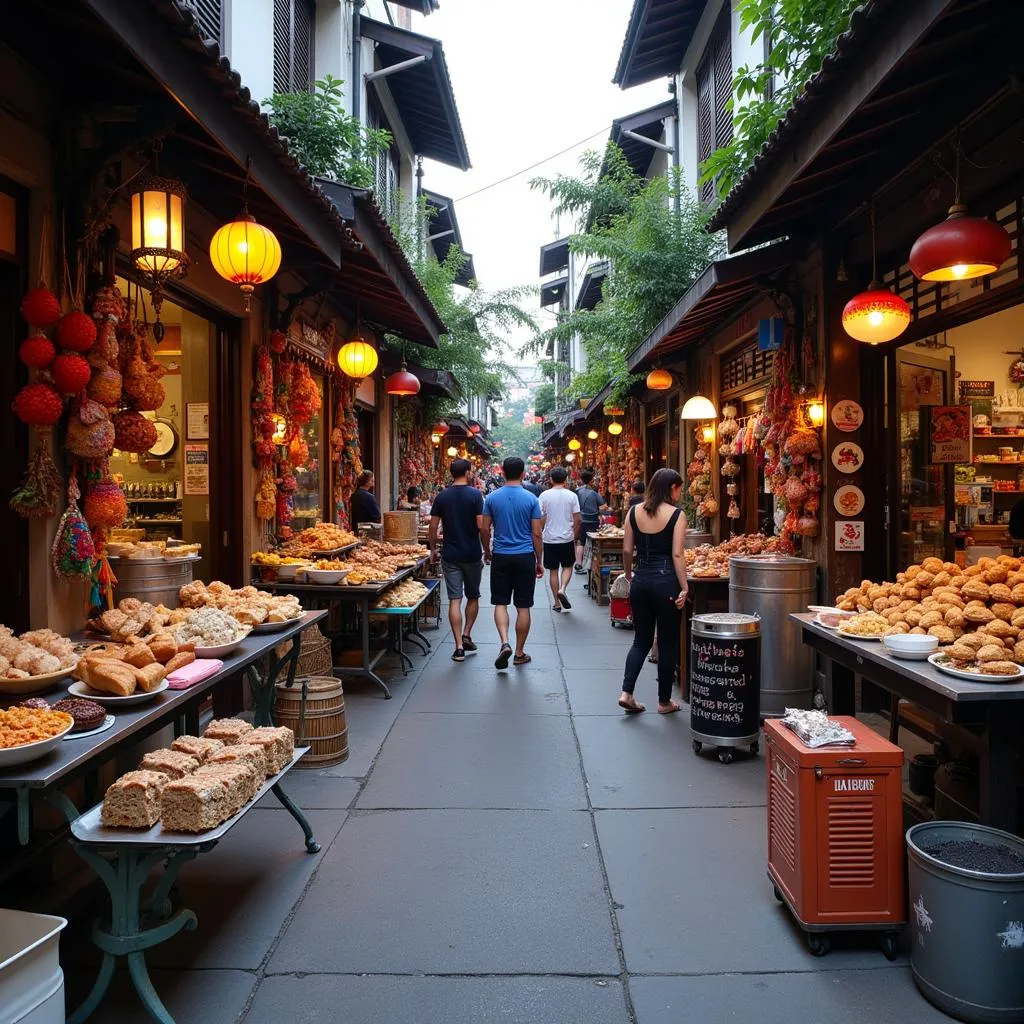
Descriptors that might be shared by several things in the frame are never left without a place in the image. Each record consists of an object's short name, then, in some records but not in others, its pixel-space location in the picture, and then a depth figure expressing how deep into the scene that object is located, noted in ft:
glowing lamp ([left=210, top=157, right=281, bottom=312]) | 16.63
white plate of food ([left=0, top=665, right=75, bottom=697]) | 10.51
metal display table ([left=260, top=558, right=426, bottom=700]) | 24.12
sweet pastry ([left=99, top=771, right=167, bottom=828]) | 9.81
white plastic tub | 6.99
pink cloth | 12.04
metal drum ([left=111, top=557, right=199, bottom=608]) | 15.93
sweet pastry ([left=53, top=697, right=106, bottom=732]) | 9.89
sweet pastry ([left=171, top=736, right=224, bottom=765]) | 11.87
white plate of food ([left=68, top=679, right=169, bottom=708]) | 10.85
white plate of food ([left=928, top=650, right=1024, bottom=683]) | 11.19
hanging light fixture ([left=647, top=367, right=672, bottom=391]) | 40.60
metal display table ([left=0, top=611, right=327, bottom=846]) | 8.57
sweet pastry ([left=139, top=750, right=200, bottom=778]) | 11.05
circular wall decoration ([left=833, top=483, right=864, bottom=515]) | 23.25
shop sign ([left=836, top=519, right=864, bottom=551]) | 23.25
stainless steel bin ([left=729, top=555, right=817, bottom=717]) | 21.43
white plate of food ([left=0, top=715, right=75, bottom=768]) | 8.54
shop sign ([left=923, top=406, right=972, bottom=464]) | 23.81
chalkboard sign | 18.74
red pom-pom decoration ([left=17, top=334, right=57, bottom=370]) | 12.94
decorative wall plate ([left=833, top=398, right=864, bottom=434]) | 23.25
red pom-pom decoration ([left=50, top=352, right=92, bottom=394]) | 13.30
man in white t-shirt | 41.88
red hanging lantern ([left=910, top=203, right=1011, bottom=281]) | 13.34
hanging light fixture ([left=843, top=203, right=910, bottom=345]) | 18.34
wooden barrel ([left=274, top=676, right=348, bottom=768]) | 18.71
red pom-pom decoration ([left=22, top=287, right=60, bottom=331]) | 12.98
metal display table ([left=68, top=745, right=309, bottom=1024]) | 9.41
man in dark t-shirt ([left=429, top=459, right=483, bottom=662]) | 30.76
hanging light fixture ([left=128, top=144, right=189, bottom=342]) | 14.97
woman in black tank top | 22.03
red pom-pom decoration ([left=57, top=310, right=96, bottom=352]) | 13.44
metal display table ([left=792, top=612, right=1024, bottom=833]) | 10.84
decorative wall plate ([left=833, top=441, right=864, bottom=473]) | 23.26
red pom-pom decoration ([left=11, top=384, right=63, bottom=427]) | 12.85
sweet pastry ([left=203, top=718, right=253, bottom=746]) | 12.80
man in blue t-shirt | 28.91
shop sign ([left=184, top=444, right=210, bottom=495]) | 23.88
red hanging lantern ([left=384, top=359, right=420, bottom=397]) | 38.88
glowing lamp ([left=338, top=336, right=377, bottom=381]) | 30.50
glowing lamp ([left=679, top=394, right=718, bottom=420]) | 34.86
